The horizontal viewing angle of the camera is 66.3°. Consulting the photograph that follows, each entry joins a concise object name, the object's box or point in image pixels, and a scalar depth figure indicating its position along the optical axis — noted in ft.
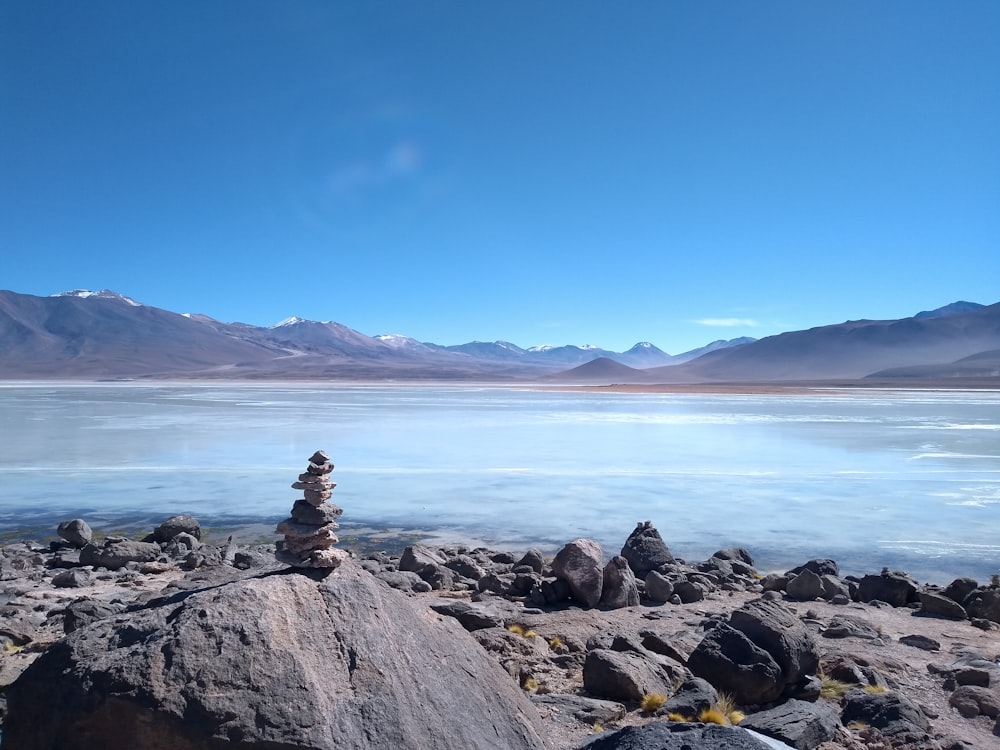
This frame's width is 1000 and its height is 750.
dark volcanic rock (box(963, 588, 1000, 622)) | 22.65
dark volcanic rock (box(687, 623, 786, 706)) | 15.78
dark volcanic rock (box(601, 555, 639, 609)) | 23.12
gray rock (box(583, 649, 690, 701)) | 15.74
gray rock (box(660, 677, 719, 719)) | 14.70
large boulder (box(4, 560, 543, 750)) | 9.59
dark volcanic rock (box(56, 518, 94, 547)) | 30.40
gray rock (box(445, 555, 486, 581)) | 26.68
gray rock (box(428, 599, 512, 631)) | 19.35
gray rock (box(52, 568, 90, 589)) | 24.73
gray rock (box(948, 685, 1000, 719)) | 15.60
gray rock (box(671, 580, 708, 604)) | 24.25
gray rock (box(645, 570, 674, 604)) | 24.08
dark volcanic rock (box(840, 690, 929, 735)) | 14.48
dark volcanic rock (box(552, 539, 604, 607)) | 22.93
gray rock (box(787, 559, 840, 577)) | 27.12
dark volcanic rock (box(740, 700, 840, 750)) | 13.43
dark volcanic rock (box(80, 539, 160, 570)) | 27.20
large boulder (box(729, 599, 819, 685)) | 16.14
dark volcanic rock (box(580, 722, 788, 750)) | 10.53
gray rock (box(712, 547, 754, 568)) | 29.07
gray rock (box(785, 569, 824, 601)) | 24.44
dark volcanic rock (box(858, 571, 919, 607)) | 24.22
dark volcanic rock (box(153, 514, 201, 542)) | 31.40
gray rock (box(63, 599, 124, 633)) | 17.12
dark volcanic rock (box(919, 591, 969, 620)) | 22.71
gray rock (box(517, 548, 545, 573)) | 26.73
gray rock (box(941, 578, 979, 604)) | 24.07
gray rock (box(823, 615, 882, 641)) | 20.54
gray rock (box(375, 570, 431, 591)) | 23.16
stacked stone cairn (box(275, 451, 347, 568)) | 12.61
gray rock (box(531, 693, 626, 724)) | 14.74
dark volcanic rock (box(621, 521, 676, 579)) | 27.14
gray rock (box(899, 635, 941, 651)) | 19.97
